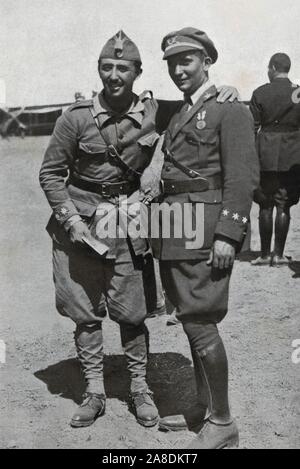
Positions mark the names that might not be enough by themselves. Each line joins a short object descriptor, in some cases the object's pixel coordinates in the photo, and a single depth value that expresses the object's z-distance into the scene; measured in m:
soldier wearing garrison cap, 3.54
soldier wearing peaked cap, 3.14
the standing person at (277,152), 6.81
